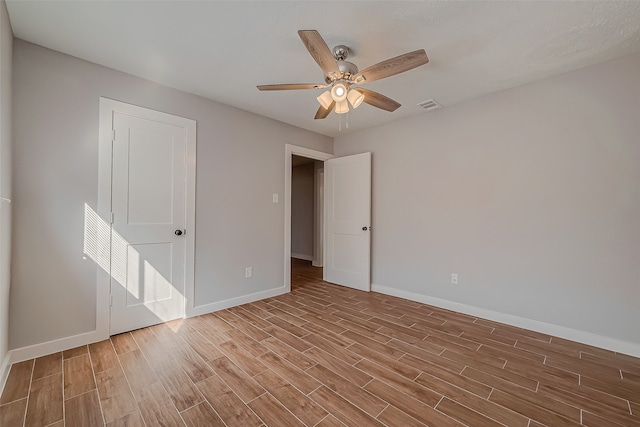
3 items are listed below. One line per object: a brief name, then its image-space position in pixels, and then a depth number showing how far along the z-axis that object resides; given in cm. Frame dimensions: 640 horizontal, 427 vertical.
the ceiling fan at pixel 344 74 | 172
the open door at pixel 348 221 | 400
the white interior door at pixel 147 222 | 250
